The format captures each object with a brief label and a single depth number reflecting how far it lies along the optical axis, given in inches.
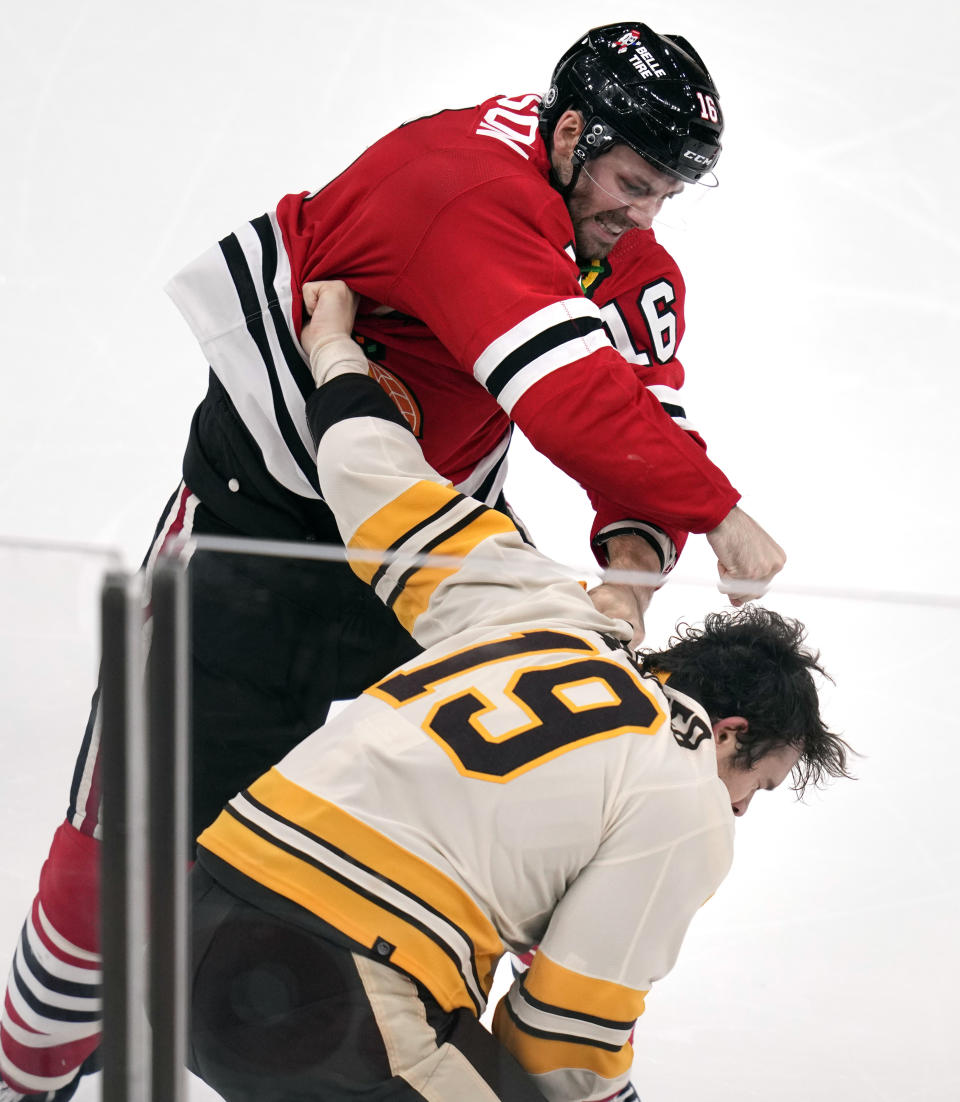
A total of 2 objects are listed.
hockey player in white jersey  579.3
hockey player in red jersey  600.8
